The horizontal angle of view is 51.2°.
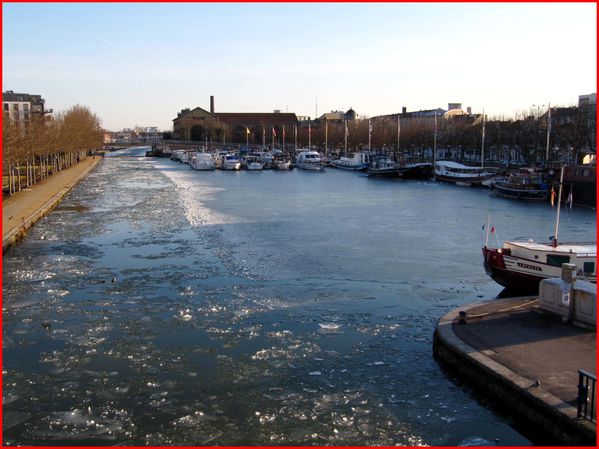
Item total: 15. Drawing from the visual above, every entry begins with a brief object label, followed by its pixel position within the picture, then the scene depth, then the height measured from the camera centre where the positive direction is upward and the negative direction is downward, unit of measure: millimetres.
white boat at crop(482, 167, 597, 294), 19078 -3526
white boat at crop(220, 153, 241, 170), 96319 -2397
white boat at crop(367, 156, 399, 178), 81688 -2825
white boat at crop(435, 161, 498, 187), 67812 -2835
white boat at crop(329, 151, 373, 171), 95062 -2165
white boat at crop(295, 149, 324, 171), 96312 -2091
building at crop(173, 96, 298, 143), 166375 +6476
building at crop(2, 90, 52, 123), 134125 +9805
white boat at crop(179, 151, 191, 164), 120044 -1927
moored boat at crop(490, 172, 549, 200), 53406 -3376
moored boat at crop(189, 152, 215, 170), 96812 -2284
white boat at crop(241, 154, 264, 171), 95312 -2409
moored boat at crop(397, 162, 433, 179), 80938 -2943
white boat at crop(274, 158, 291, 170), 98125 -2718
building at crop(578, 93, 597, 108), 115812 +10107
